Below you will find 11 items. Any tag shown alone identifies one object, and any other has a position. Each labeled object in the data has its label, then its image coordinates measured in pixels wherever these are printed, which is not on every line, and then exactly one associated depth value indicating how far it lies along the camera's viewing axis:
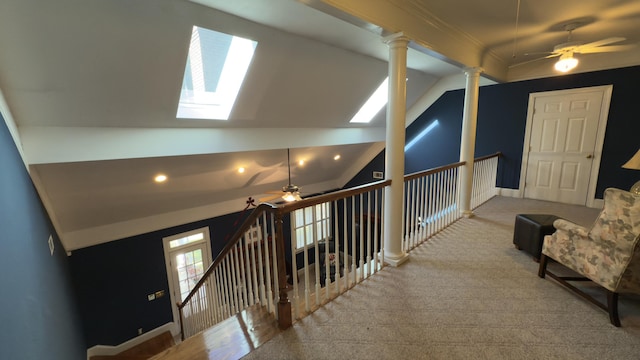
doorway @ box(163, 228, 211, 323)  5.94
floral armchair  1.85
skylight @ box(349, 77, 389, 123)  5.66
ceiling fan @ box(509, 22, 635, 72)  2.74
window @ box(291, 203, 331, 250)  7.72
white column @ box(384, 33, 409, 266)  2.54
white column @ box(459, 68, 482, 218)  3.93
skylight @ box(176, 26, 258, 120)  3.00
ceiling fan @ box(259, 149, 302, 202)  4.04
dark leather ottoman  2.84
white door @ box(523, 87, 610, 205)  4.49
